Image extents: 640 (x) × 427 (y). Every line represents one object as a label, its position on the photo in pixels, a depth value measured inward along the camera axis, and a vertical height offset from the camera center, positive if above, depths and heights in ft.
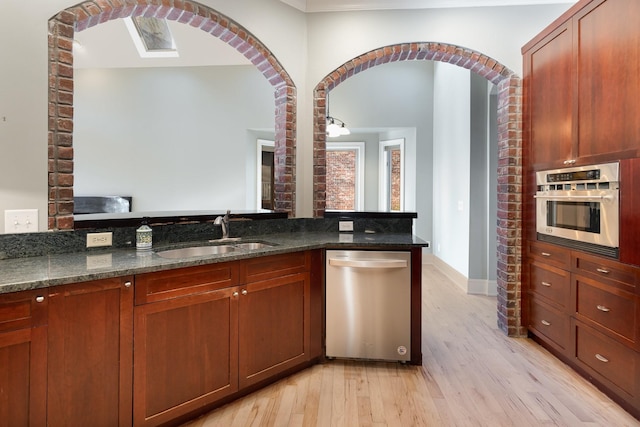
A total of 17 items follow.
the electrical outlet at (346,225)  10.55 -0.26
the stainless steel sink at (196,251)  7.54 -0.77
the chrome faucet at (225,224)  8.51 -0.19
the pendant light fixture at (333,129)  16.51 +4.04
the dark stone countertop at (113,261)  4.71 -0.74
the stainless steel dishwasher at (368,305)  8.36 -2.06
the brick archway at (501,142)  10.18 +2.15
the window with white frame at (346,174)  22.74 +2.67
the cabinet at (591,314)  6.50 -2.06
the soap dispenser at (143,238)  7.04 -0.44
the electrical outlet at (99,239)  6.76 -0.45
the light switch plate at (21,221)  6.01 -0.10
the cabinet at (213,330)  5.69 -2.08
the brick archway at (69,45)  6.37 +3.17
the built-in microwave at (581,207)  6.84 +0.22
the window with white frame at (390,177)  21.54 +2.43
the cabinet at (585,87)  6.58 +2.80
